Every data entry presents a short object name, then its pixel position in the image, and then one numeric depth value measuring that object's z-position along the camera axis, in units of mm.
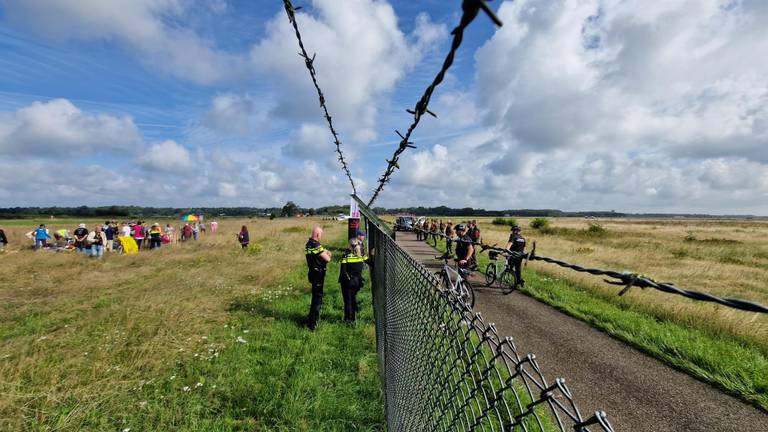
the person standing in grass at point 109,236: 19512
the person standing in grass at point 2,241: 19544
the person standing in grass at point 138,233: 20469
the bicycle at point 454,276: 7770
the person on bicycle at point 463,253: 9219
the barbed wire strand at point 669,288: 1078
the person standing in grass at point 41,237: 20453
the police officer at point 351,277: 7484
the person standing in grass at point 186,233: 26469
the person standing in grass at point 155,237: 20484
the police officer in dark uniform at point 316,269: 7160
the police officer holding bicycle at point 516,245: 10401
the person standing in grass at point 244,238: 20428
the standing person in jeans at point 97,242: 17348
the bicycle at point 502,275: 10625
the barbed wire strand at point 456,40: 678
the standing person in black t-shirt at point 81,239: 19008
